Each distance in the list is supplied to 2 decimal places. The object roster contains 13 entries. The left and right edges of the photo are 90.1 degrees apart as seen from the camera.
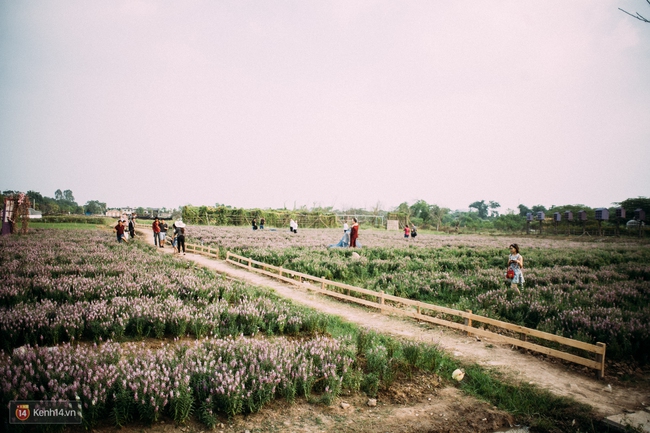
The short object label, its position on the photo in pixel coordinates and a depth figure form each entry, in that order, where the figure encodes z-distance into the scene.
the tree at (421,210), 89.01
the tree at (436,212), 85.69
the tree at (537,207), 102.19
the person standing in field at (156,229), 24.96
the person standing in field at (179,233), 21.88
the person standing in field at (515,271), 11.12
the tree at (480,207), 152.31
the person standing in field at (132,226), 27.23
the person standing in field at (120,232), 23.12
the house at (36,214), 61.61
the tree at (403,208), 94.96
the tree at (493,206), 143.95
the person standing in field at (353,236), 22.42
